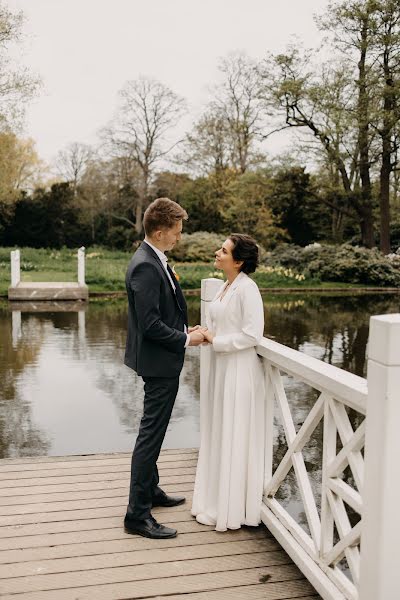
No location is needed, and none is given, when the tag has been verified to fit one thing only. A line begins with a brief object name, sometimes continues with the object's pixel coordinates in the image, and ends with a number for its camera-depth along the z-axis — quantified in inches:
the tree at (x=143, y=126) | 1327.5
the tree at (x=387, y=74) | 945.5
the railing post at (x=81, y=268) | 695.1
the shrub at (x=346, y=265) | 907.4
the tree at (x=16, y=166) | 982.6
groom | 115.2
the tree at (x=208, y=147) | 1326.3
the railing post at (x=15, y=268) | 660.1
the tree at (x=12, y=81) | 893.2
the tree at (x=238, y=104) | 1332.4
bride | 114.7
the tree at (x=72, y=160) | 1728.0
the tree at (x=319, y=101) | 960.9
